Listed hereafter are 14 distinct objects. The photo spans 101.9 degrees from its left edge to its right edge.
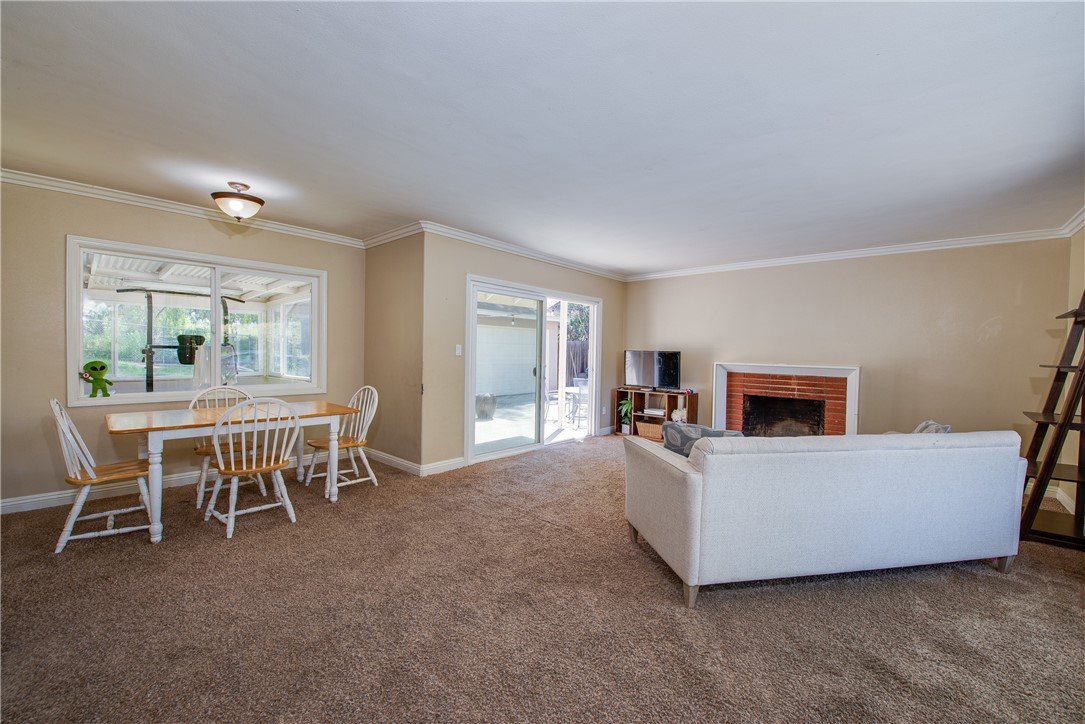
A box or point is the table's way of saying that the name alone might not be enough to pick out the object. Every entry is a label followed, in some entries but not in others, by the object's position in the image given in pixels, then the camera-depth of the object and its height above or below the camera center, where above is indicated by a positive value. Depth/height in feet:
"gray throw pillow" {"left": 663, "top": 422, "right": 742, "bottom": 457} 8.47 -1.58
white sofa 6.90 -2.46
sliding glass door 15.78 -0.70
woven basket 19.66 -3.46
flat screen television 19.85 -0.71
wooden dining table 8.98 -1.75
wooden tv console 19.24 -2.46
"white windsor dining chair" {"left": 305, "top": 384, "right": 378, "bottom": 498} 12.22 -2.60
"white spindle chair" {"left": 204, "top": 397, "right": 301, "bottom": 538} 9.34 -2.24
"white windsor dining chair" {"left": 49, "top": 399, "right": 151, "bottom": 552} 8.55 -2.63
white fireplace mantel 15.74 -0.89
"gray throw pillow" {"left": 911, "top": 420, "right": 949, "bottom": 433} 8.96 -1.45
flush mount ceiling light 10.69 +3.56
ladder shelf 8.80 -2.31
